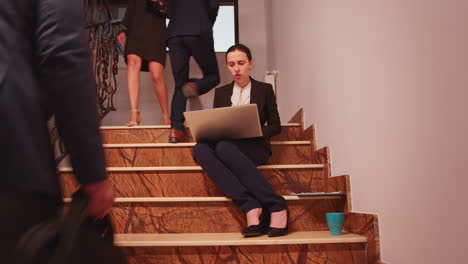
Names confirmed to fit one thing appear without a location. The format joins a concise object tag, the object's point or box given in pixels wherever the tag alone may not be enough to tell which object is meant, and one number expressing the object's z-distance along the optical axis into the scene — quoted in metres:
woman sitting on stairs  1.94
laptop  2.09
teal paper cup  1.84
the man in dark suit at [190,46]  2.60
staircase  1.75
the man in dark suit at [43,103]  0.62
